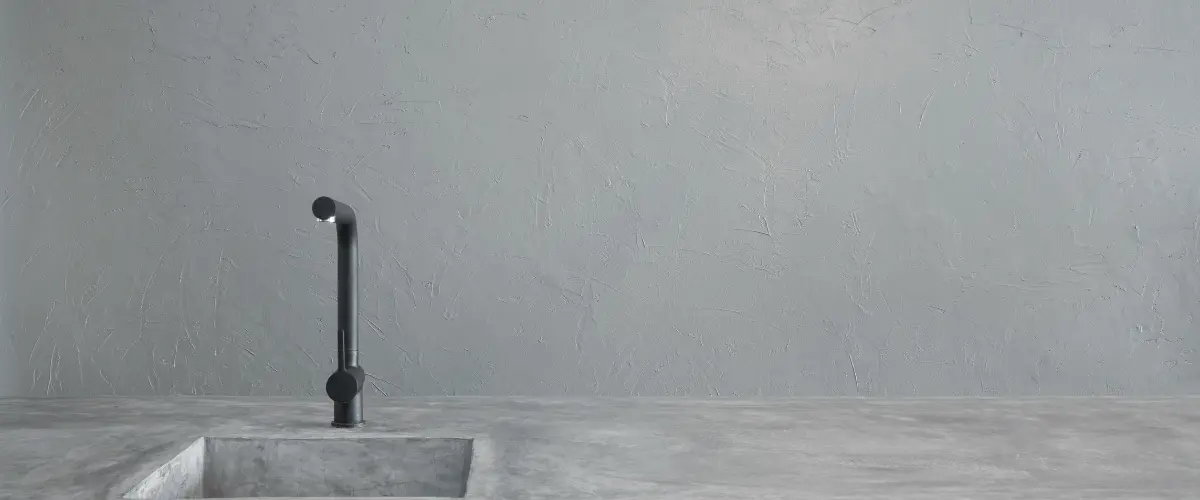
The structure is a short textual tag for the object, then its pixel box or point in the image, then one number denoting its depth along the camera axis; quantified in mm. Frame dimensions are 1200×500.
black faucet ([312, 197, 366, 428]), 1161
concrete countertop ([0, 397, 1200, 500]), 921
